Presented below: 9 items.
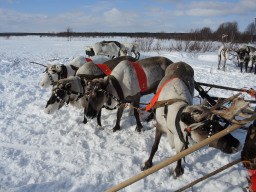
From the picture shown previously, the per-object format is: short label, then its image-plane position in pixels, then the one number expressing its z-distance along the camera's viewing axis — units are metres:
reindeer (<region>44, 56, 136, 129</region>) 3.82
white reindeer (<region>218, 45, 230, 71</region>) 11.91
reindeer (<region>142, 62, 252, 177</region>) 1.73
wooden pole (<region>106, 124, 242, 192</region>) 1.47
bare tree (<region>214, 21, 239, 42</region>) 36.59
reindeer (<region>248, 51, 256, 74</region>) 11.46
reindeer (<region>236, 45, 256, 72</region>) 11.53
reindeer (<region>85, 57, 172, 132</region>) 3.53
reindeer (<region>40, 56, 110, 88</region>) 4.92
